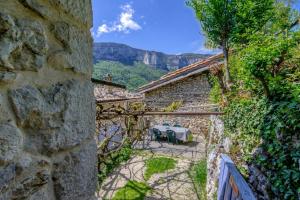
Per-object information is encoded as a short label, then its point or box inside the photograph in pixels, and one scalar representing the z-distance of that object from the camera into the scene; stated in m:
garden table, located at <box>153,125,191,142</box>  6.11
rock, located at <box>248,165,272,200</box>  1.54
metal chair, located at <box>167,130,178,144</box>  6.14
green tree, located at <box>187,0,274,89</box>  3.65
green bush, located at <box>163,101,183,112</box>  6.80
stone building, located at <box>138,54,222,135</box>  7.14
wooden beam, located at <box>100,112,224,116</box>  2.40
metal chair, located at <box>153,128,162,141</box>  6.32
